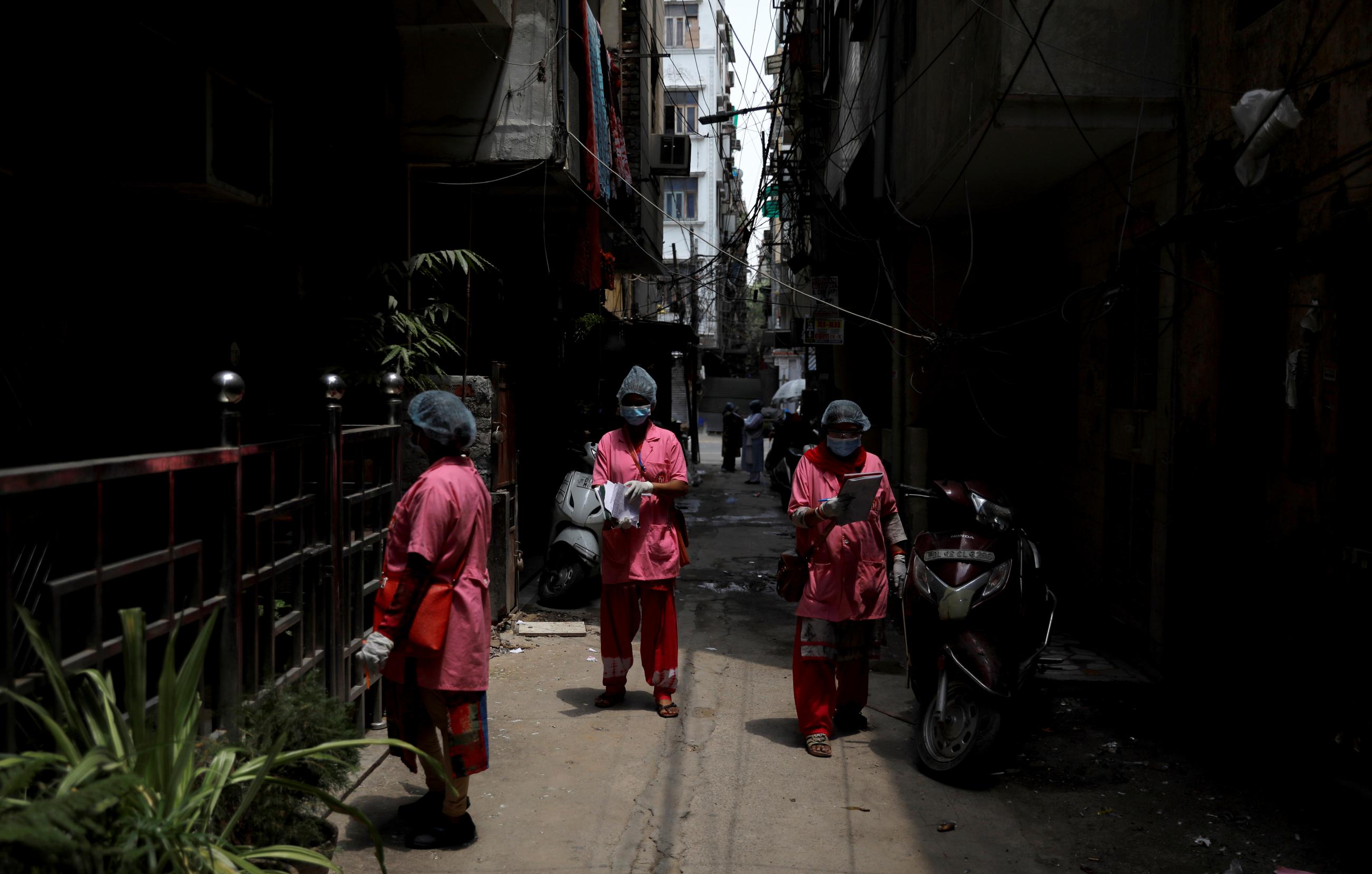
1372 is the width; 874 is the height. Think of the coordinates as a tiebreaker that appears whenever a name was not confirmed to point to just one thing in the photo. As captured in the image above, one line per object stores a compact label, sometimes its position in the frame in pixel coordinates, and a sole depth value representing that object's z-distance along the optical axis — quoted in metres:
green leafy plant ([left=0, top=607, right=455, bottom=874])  2.34
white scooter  8.75
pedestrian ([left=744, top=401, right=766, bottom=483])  21.36
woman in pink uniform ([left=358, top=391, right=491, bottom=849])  3.93
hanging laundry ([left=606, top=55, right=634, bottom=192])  11.45
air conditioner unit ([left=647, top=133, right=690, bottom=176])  17.28
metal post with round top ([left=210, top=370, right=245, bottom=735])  3.66
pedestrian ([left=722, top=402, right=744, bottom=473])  24.69
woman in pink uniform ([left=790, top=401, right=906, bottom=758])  5.40
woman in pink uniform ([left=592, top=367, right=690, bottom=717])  5.97
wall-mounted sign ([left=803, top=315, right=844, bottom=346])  13.41
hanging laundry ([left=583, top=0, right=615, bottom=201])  9.91
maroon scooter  4.88
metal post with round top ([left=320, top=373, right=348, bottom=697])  4.44
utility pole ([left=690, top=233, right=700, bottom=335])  24.11
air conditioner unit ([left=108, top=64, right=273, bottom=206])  5.18
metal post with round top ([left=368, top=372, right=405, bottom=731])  5.11
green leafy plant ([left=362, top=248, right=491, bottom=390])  7.49
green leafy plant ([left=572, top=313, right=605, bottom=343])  13.60
